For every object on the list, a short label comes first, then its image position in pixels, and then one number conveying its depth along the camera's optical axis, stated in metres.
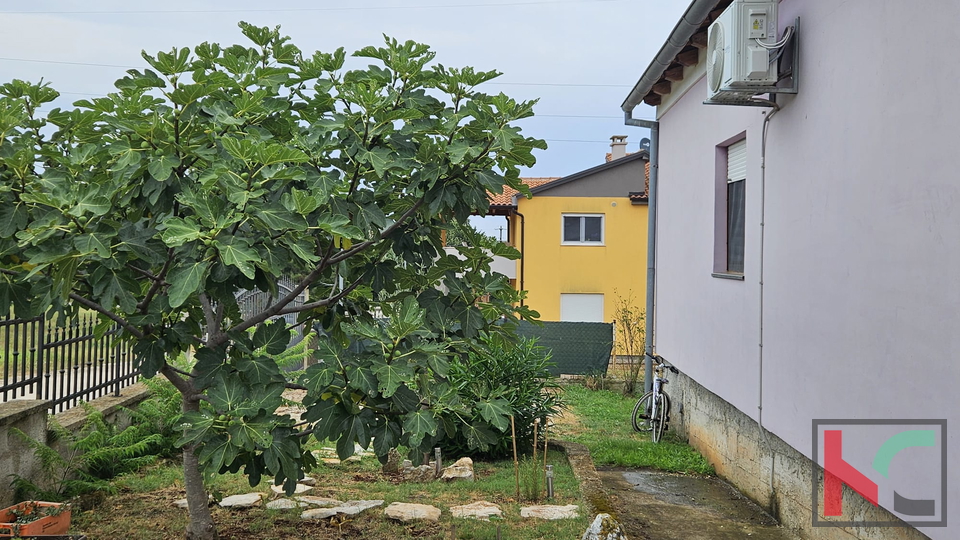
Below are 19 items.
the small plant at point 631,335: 16.61
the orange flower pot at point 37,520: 5.08
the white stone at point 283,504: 6.22
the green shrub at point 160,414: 7.94
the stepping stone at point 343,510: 5.93
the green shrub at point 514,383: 8.88
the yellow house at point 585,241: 25.36
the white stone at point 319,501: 6.29
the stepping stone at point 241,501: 6.21
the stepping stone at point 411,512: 5.87
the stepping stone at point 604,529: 4.88
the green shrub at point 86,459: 5.96
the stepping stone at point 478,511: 6.20
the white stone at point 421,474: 7.64
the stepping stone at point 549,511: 6.27
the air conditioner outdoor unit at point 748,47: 5.96
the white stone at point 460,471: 7.67
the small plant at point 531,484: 6.81
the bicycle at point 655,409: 10.61
